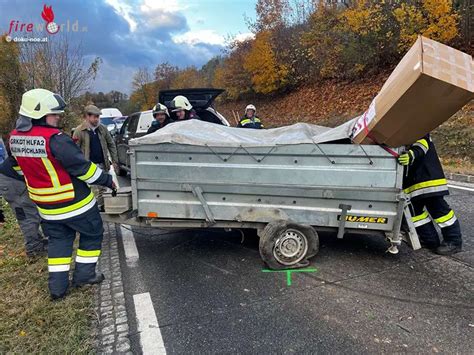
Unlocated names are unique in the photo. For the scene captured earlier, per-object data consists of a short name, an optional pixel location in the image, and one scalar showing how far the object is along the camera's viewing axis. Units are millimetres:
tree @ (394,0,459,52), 13359
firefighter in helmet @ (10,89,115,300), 3193
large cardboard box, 2896
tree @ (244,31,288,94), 21875
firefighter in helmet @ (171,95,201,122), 5789
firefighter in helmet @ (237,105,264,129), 7168
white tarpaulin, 3674
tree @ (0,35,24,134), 15133
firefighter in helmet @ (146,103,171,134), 5965
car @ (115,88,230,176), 7164
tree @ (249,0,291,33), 22609
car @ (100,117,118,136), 25078
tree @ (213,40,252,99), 25455
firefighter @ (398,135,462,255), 3955
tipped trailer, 3557
